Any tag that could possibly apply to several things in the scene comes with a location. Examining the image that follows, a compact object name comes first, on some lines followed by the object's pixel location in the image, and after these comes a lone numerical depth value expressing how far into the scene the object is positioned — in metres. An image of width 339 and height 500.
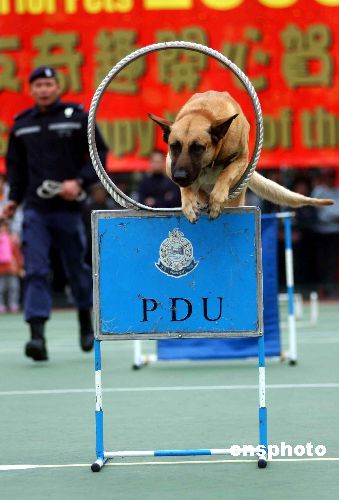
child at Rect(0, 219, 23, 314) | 39.72
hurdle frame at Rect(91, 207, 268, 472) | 12.78
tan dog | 13.00
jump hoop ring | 12.81
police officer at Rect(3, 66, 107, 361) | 23.14
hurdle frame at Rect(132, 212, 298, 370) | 22.27
